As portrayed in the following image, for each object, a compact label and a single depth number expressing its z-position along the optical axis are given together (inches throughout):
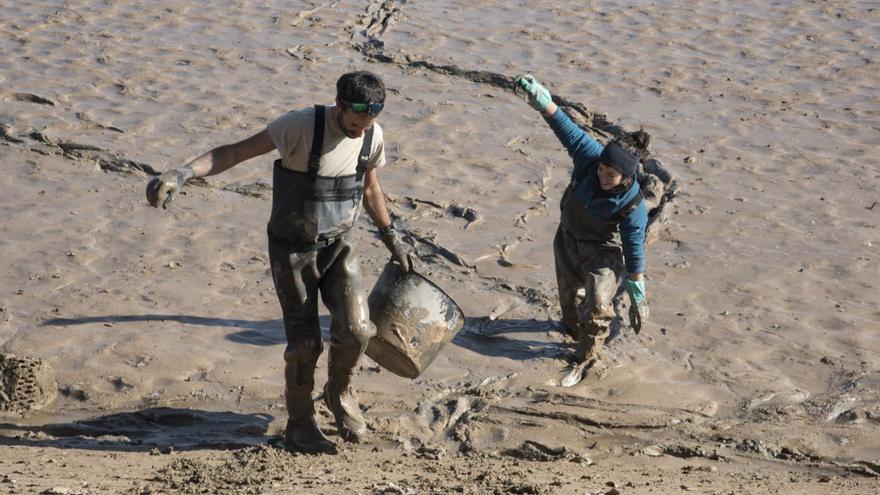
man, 377.7
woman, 462.6
